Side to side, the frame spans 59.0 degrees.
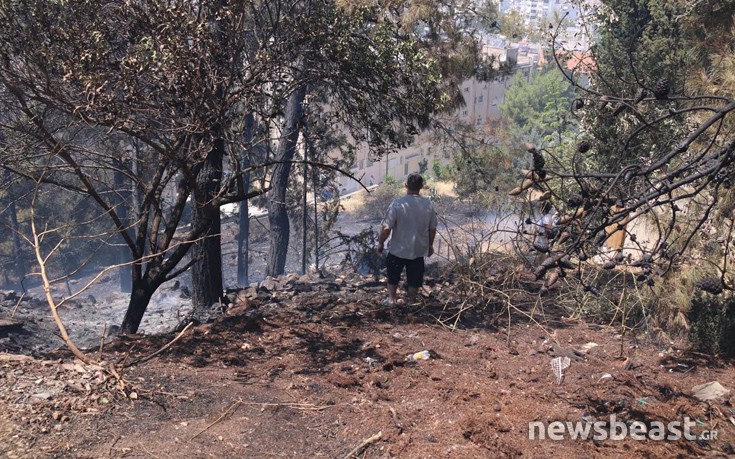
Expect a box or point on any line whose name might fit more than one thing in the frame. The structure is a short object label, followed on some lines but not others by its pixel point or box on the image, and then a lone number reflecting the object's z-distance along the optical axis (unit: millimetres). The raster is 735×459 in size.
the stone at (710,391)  5020
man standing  6668
